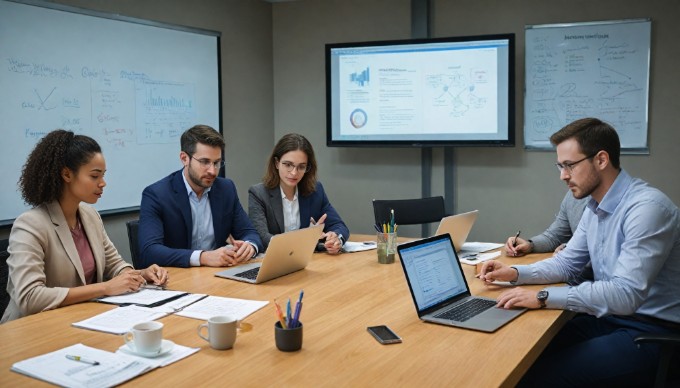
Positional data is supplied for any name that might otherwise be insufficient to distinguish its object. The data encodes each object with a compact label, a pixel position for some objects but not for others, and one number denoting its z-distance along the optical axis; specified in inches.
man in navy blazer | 111.2
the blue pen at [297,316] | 69.3
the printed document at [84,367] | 59.4
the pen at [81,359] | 63.1
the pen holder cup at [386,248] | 114.7
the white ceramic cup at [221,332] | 68.1
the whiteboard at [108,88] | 141.0
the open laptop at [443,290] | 79.3
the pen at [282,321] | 69.1
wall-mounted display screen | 187.2
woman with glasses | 135.0
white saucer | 65.3
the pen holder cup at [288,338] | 68.1
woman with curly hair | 85.4
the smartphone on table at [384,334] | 71.7
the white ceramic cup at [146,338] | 64.8
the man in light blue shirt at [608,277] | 82.0
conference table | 61.5
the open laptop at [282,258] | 97.3
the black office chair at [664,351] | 75.2
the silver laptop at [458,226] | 116.3
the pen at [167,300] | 84.2
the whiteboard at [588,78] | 177.0
